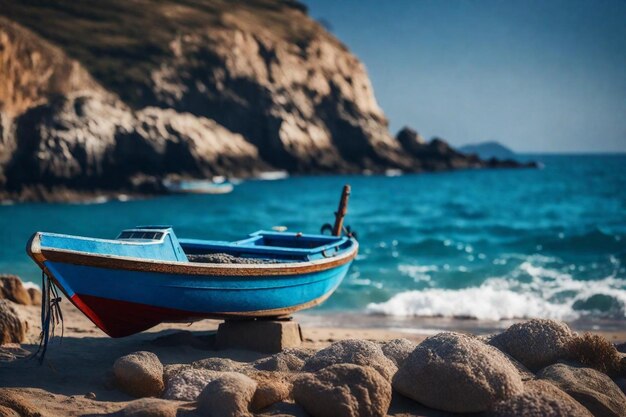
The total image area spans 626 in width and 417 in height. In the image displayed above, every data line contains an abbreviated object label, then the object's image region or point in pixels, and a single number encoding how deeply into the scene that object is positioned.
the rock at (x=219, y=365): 8.03
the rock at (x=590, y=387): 7.01
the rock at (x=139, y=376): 7.57
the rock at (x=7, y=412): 6.49
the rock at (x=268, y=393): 6.90
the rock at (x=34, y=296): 14.34
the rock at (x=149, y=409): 6.52
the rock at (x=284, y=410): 6.80
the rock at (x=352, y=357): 7.54
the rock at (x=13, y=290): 13.59
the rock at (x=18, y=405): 6.71
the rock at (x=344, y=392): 6.55
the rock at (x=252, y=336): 10.33
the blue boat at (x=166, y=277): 8.54
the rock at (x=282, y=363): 8.09
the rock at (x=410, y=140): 100.88
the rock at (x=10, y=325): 9.74
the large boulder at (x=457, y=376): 6.70
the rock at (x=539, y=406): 6.39
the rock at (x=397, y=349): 8.13
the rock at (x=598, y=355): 8.08
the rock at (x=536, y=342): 8.21
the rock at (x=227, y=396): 6.59
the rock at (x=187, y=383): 7.22
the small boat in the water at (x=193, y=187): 57.19
